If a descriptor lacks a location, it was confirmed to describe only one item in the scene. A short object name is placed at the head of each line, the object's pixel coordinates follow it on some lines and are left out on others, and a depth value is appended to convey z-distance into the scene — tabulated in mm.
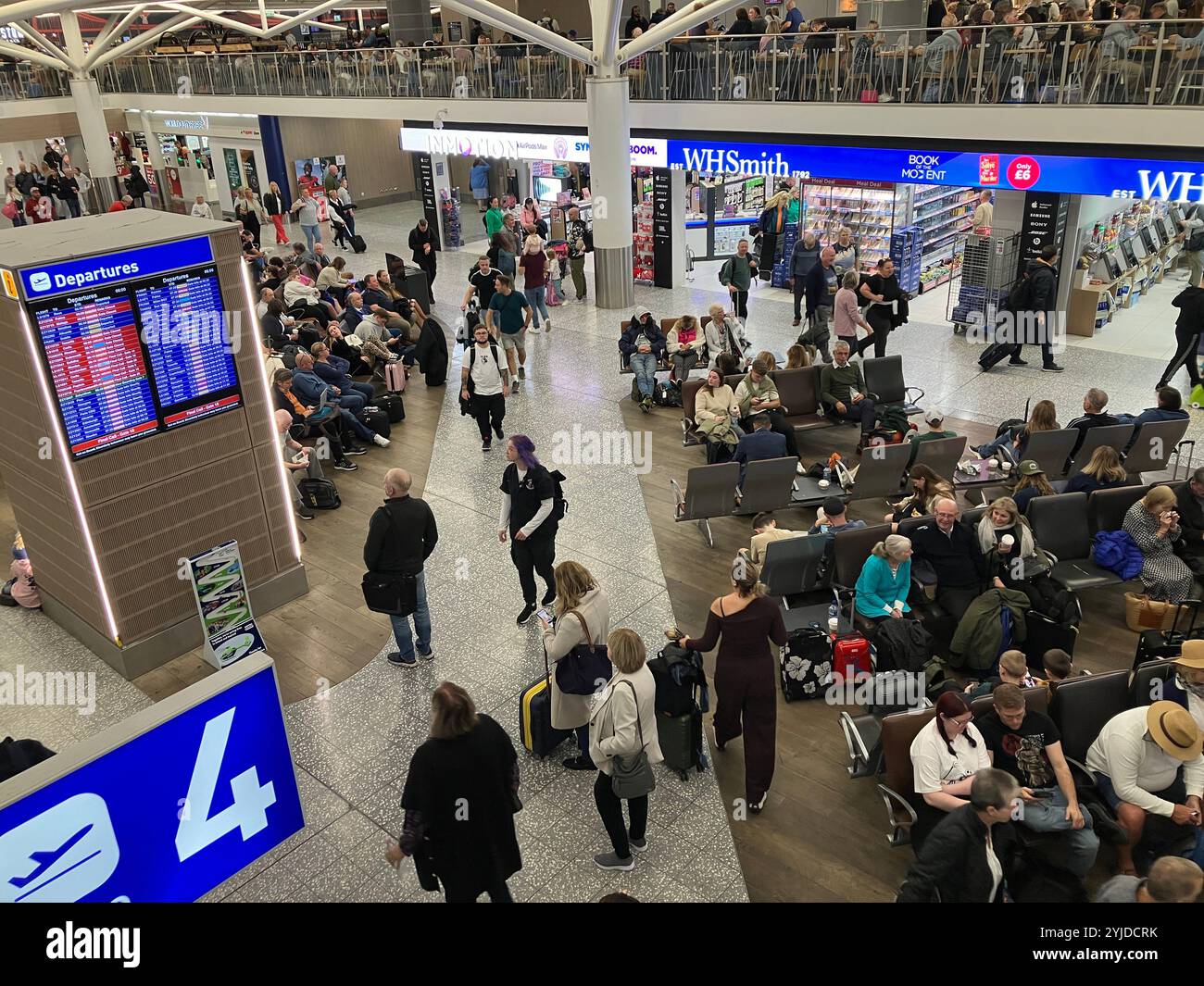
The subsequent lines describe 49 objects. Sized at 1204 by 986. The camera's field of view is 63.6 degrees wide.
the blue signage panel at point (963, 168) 12461
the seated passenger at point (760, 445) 9734
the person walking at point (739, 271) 16266
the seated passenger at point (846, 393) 11305
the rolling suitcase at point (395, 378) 13625
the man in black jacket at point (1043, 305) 13984
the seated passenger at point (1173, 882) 3787
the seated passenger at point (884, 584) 7059
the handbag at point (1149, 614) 7781
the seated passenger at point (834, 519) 7961
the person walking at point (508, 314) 13555
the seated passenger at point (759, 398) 10531
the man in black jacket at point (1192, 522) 8094
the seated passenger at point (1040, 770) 5293
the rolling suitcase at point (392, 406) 13117
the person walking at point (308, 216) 23516
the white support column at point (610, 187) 17688
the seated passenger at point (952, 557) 7457
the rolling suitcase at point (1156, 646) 6805
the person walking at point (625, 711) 5070
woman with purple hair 7543
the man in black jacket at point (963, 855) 4250
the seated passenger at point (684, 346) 13406
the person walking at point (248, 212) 24266
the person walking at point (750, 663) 5723
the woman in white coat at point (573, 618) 5879
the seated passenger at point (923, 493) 8219
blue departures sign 6559
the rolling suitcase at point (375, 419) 12531
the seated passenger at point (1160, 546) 7793
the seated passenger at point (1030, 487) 8406
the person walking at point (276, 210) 27156
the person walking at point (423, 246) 19016
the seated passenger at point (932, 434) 9594
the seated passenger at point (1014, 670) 5719
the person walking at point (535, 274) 16375
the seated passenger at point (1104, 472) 8648
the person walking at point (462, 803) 4281
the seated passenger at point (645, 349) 13102
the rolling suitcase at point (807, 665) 7141
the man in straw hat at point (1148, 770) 5360
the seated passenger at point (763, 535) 7742
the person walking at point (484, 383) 11055
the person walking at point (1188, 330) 12383
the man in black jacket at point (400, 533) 7172
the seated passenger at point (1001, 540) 7473
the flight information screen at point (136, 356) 6797
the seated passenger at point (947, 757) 5254
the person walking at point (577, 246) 19359
